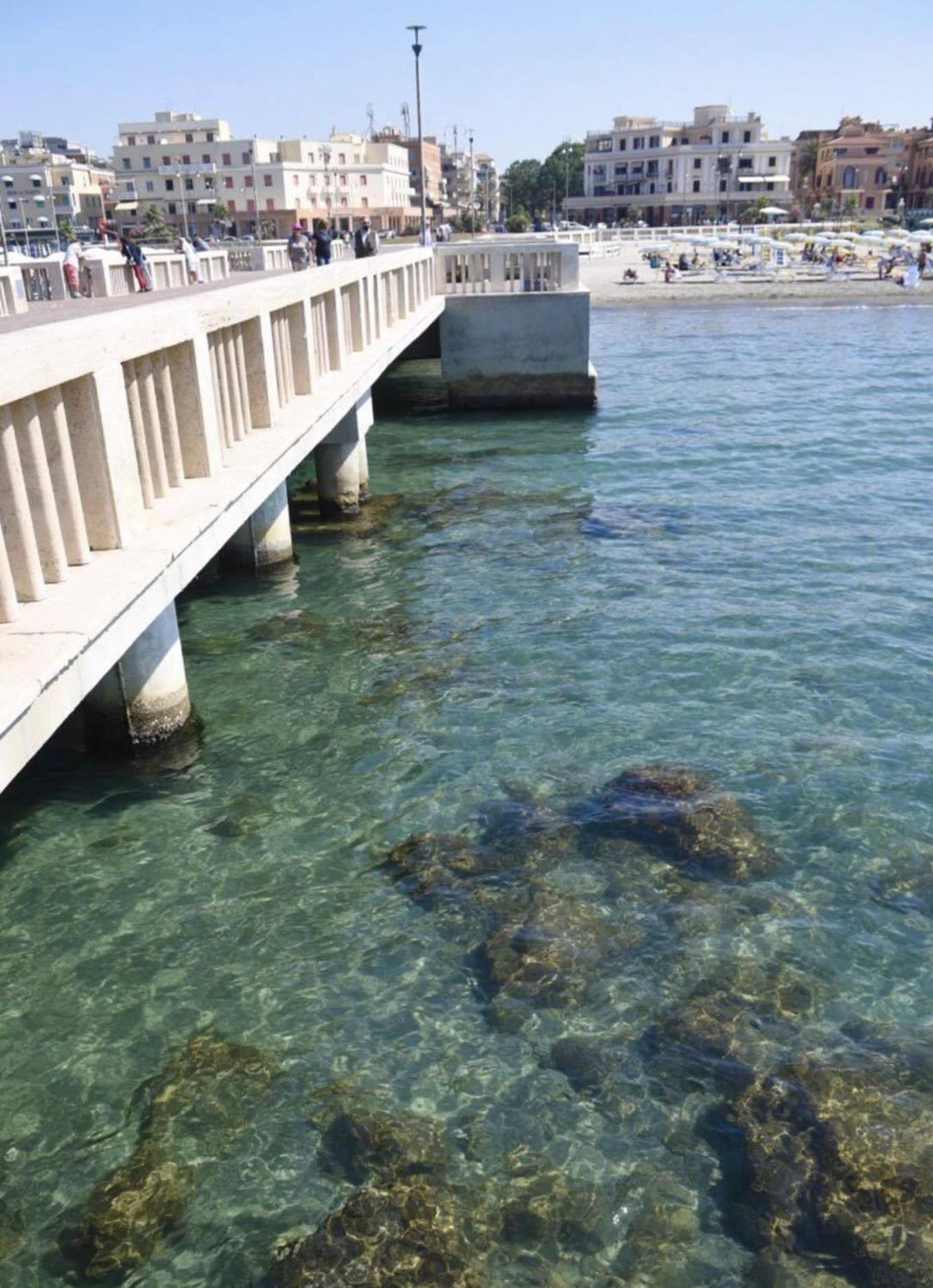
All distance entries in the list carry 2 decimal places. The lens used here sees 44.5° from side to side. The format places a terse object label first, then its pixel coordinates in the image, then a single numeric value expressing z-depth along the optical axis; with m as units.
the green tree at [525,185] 173.38
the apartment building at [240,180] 125.12
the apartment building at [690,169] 135.62
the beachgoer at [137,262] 25.33
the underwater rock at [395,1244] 4.96
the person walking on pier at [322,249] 26.88
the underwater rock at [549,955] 6.66
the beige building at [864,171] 138.75
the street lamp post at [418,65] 35.44
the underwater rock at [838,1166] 5.11
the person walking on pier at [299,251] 28.12
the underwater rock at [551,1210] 5.18
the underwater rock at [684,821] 7.96
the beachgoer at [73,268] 24.14
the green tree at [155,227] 105.98
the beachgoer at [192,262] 28.41
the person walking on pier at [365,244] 27.61
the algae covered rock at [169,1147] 5.16
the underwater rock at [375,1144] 5.54
